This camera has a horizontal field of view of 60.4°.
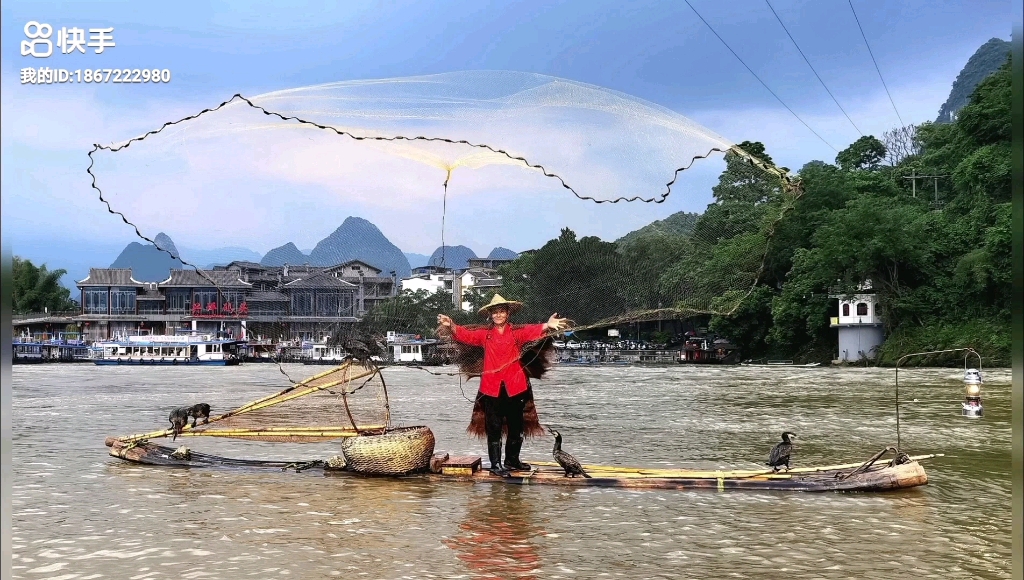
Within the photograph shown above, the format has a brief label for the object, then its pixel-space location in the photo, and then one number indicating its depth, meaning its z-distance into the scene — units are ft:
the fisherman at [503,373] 27.20
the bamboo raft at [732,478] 26.73
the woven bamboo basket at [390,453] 29.04
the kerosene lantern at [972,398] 48.96
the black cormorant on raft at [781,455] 27.89
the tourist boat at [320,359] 181.47
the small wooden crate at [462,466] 28.78
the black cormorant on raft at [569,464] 27.35
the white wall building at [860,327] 139.54
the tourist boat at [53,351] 216.74
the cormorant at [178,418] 32.07
